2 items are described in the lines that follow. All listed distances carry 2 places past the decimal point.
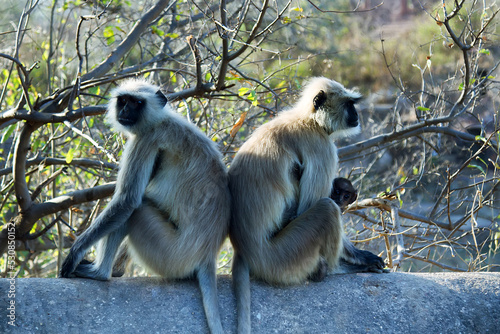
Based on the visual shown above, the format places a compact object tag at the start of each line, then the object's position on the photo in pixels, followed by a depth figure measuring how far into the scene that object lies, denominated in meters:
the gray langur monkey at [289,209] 6.57
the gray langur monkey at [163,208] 6.25
